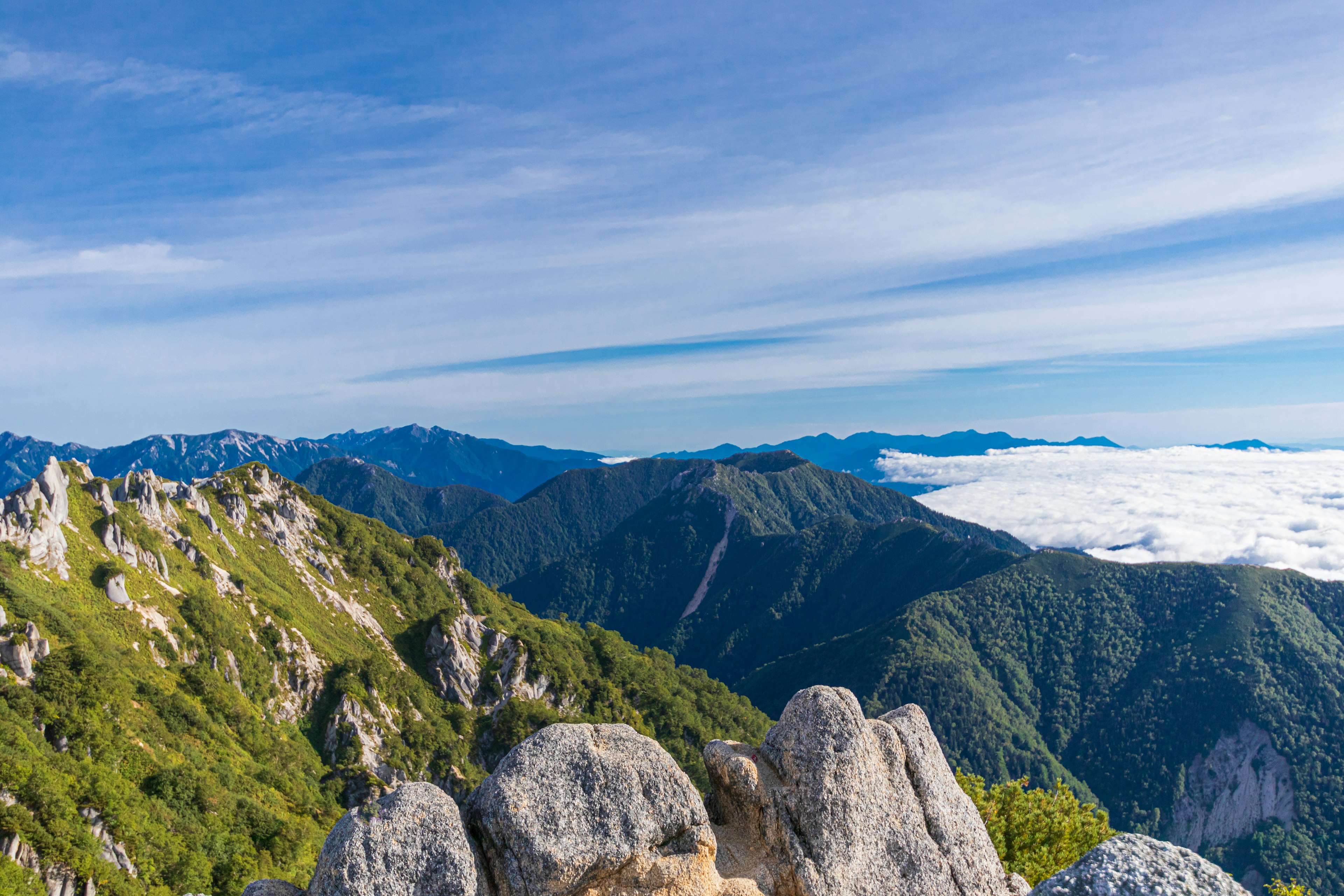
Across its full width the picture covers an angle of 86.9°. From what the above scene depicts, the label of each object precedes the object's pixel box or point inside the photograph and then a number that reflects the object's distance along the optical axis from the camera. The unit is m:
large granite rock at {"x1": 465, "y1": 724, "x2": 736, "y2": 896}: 23.00
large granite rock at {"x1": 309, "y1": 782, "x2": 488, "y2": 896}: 21.25
